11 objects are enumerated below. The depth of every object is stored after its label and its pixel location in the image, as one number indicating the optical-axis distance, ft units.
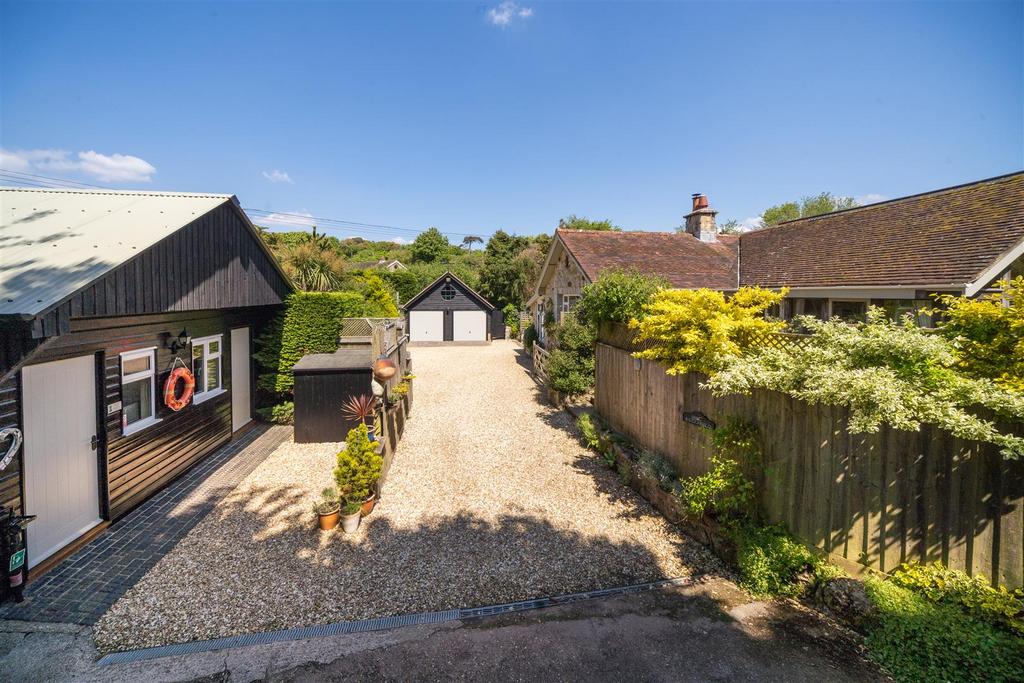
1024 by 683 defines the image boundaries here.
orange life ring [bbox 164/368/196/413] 24.20
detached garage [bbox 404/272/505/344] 96.94
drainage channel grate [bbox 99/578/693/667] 13.05
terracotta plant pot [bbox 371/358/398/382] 27.71
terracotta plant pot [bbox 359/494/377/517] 21.58
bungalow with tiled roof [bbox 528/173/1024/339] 30.53
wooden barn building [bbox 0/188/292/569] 15.46
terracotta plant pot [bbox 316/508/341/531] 20.27
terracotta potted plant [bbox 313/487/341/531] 20.29
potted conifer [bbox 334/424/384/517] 21.08
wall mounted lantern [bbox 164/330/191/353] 25.27
